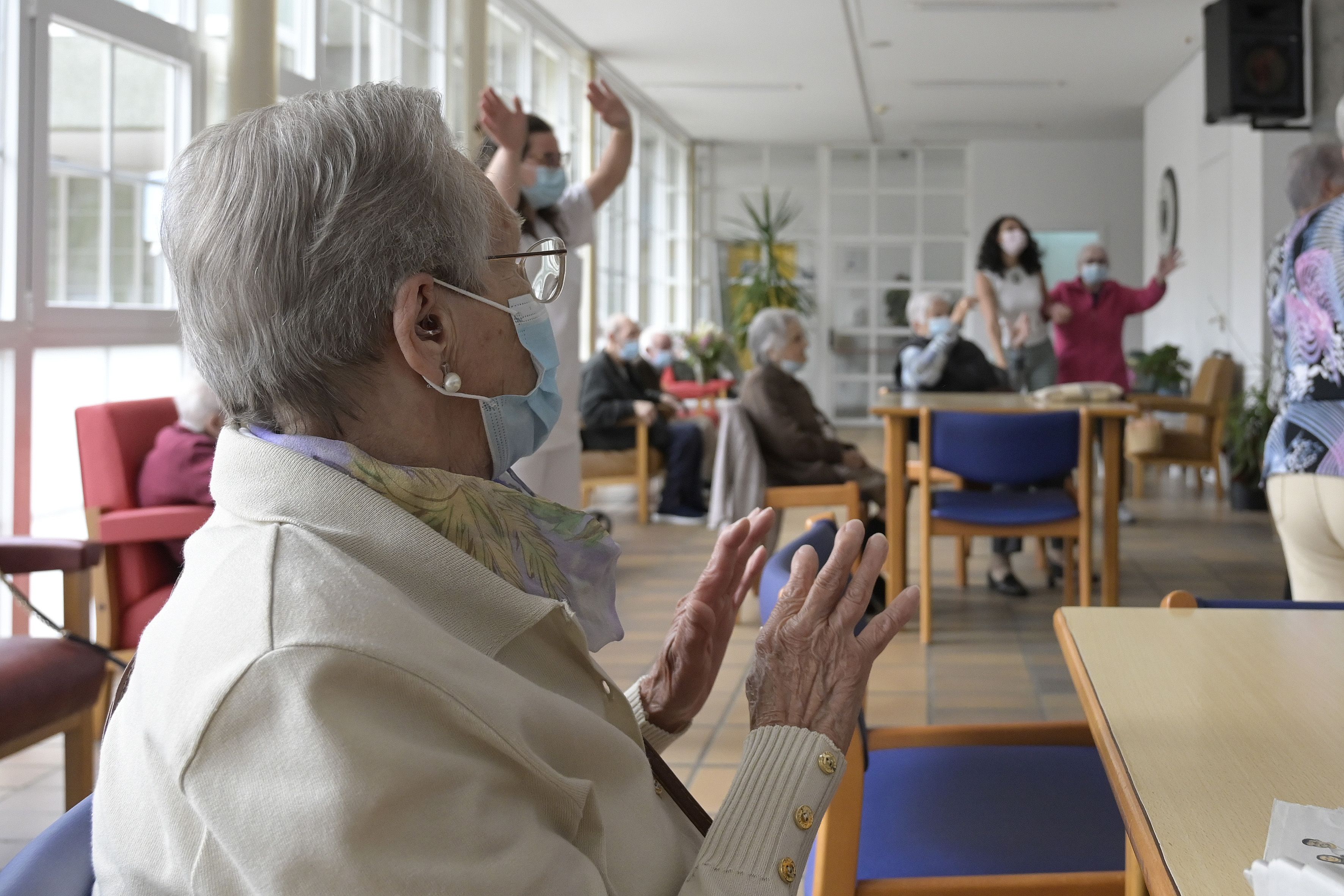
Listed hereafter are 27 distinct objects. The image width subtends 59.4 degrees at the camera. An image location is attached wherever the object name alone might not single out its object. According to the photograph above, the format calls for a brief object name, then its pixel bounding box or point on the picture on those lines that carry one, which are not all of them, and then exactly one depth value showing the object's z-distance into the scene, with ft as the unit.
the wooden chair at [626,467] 20.94
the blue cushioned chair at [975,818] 4.30
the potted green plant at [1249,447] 21.99
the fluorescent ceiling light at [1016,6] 25.86
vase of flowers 33.86
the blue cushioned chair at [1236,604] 4.97
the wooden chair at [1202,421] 22.43
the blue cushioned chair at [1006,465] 12.92
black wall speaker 22.47
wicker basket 22.30
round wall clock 35.22
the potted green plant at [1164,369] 29.96
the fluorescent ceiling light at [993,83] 34.47
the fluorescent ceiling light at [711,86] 35.42
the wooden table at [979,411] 13.65
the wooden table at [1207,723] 2.76
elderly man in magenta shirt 20.03
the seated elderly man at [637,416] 21.18
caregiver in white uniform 8.92
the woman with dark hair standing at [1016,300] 19.47
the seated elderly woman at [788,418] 14.73
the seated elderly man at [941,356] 17.67
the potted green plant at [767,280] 42.34
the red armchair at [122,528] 9.54
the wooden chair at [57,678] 6.70
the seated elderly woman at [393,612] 2.39
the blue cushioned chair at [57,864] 2.50
